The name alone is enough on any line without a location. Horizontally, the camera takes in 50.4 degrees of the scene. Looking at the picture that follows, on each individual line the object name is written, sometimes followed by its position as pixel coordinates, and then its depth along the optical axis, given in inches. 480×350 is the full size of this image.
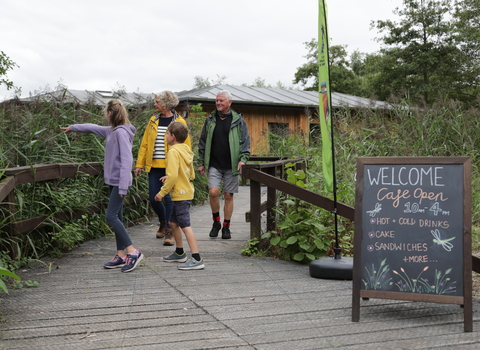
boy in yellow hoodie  193.3
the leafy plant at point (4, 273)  106.2
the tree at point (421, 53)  1237.7
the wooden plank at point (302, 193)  184.7
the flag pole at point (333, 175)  172.0
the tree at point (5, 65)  771.0
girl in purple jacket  193.2
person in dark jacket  249.9
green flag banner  173.3
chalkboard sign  135.5
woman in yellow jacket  233.9
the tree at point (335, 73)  1903.3
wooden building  768.3
